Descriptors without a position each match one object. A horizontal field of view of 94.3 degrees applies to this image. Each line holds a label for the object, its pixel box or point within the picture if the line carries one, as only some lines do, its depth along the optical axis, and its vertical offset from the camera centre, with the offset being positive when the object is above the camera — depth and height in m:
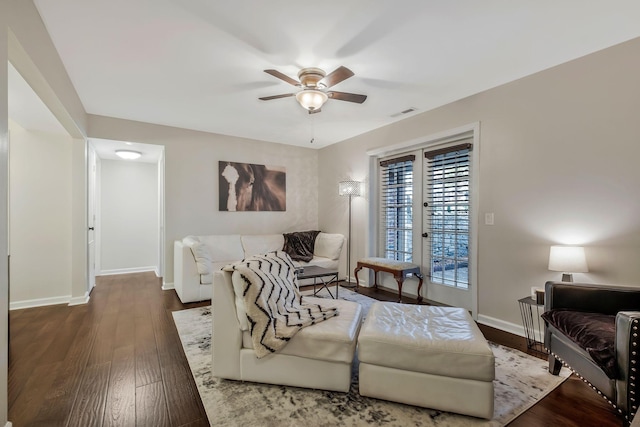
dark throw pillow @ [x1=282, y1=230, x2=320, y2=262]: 5.01 -0.57
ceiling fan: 2.59 +1.08
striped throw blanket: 1.91 -0.69
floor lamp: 4.70 +0.38
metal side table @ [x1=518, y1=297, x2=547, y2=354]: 2.67 -1.02
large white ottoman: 1.66 -0.89
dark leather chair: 1.48 -0.72
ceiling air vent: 3.71 +1.29
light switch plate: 3.12 -0.05
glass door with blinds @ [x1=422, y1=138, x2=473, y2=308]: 3.52 -0.11
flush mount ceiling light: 4.76 +0.92
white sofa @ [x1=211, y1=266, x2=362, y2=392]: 1.89 -0.93
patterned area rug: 1.67 -1.17
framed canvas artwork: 4.92 +0.42
